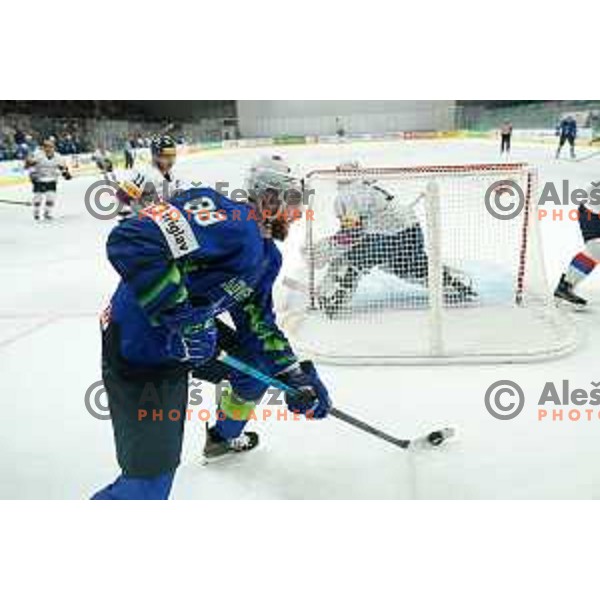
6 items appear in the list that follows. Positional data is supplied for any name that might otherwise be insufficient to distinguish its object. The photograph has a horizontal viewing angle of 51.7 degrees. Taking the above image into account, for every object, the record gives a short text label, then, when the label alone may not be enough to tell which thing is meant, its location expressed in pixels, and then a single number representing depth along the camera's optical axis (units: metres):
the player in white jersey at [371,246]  2.73
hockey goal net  2.37
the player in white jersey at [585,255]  2.85
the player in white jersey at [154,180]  2.96
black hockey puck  1.76
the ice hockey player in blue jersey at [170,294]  1.14
